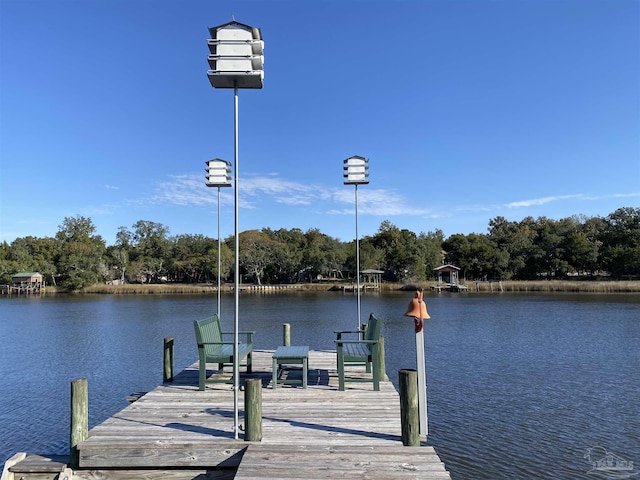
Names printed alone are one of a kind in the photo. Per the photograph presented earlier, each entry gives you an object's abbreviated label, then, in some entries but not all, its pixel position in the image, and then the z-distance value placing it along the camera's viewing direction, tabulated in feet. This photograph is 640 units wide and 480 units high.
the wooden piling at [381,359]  23.20
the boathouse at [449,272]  187.52
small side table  21.44
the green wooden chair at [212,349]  21.62
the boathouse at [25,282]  204.64
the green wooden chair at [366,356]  21.34
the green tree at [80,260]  201.57
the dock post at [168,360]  24.13
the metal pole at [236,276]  15.55
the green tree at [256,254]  210.18
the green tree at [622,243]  167.61
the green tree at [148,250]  227.40
